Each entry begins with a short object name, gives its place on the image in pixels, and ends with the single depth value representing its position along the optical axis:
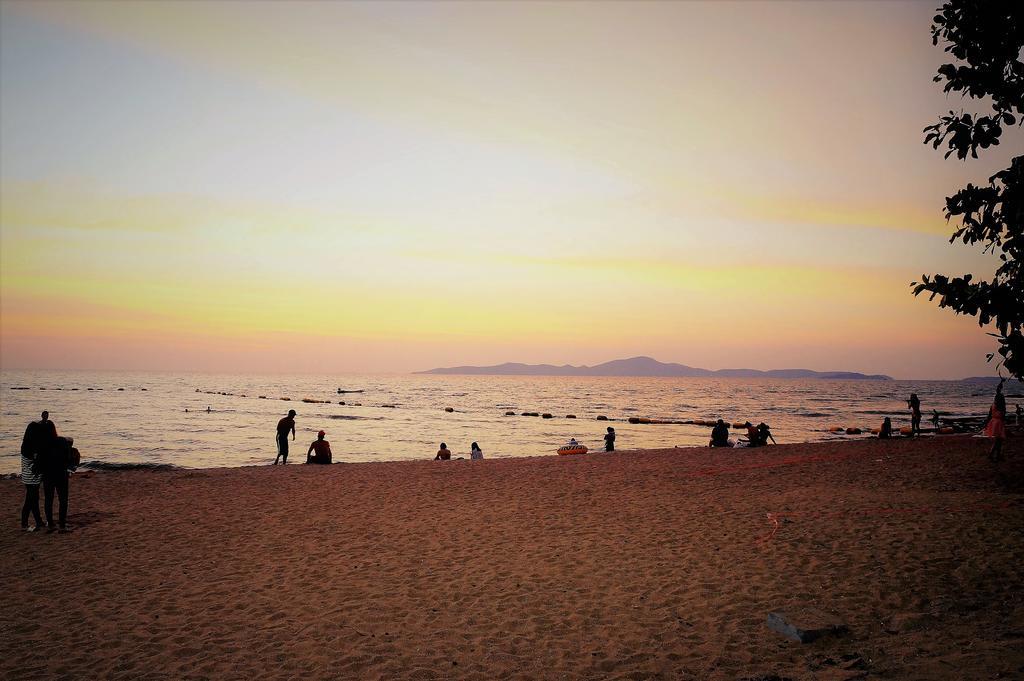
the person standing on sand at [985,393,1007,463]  18.56
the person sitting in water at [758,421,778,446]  27.67
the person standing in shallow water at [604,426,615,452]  29.50
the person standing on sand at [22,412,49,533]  11.49
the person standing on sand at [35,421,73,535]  11.78
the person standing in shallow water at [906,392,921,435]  29.84
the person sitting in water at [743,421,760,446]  27.37
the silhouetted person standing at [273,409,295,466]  24.45
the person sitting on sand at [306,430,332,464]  24.19
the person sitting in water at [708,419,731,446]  27.91
